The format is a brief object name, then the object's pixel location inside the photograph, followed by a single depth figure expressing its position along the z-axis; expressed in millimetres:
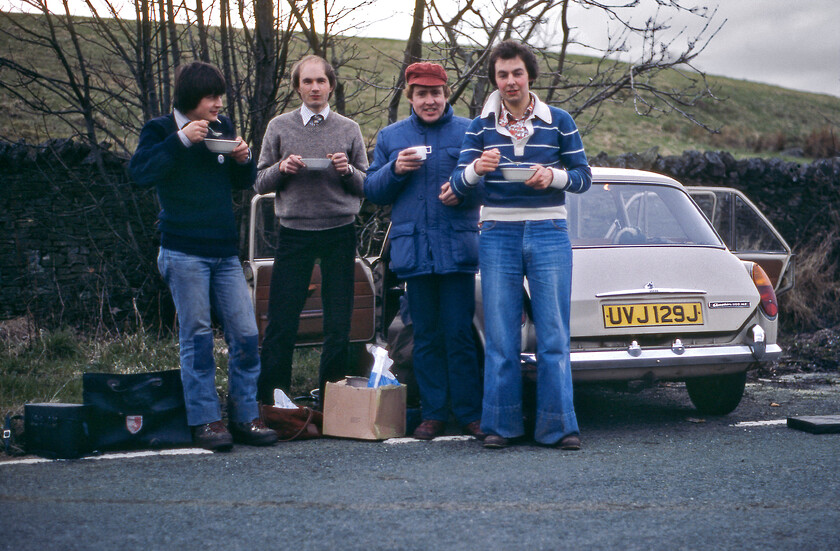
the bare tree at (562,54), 8641
